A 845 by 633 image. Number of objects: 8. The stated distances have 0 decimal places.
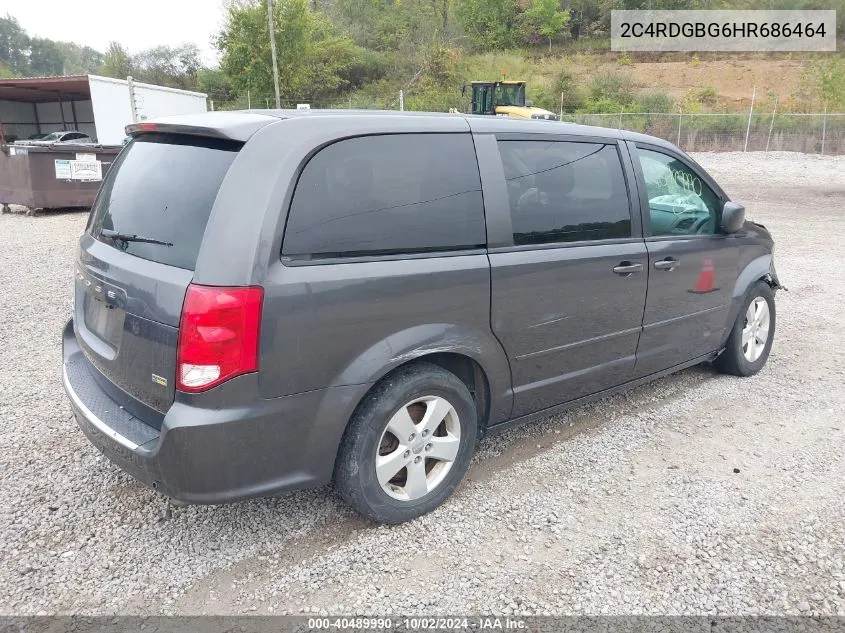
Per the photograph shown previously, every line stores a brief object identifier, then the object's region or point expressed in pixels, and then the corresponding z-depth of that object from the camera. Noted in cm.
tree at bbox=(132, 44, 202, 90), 4469
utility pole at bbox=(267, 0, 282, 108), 2892
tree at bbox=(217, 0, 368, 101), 3566
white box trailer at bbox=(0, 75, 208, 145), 1795
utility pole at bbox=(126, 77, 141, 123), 1787
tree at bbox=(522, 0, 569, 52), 5603
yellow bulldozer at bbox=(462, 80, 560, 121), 2212
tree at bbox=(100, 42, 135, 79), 4491
